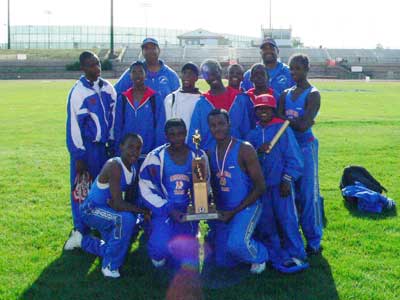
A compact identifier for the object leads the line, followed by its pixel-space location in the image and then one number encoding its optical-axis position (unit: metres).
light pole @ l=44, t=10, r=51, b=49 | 107.18
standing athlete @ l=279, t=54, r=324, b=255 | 5.27
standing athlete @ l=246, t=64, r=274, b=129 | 5.52
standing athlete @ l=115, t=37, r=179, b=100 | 6.30
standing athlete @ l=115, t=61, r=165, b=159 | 5.86
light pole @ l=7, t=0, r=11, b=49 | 75.56
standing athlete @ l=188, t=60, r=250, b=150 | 5.53
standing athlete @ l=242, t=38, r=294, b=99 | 6.19
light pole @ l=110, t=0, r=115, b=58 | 51.38
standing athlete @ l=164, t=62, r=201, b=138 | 5.74
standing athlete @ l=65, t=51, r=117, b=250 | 5.70
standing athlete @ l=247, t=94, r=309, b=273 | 5.13
